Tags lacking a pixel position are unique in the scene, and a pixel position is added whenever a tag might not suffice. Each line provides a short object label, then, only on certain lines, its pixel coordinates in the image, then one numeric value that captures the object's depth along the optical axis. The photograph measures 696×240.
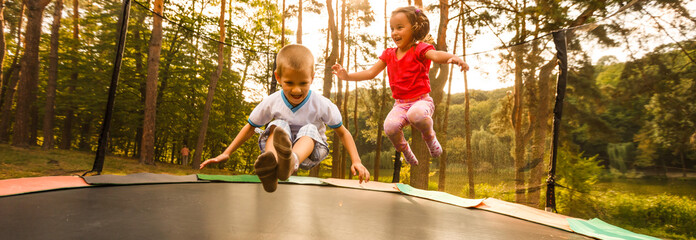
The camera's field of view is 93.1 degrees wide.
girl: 1.52
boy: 0.90
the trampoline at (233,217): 1.25
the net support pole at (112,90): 2.73
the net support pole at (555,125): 2.28
